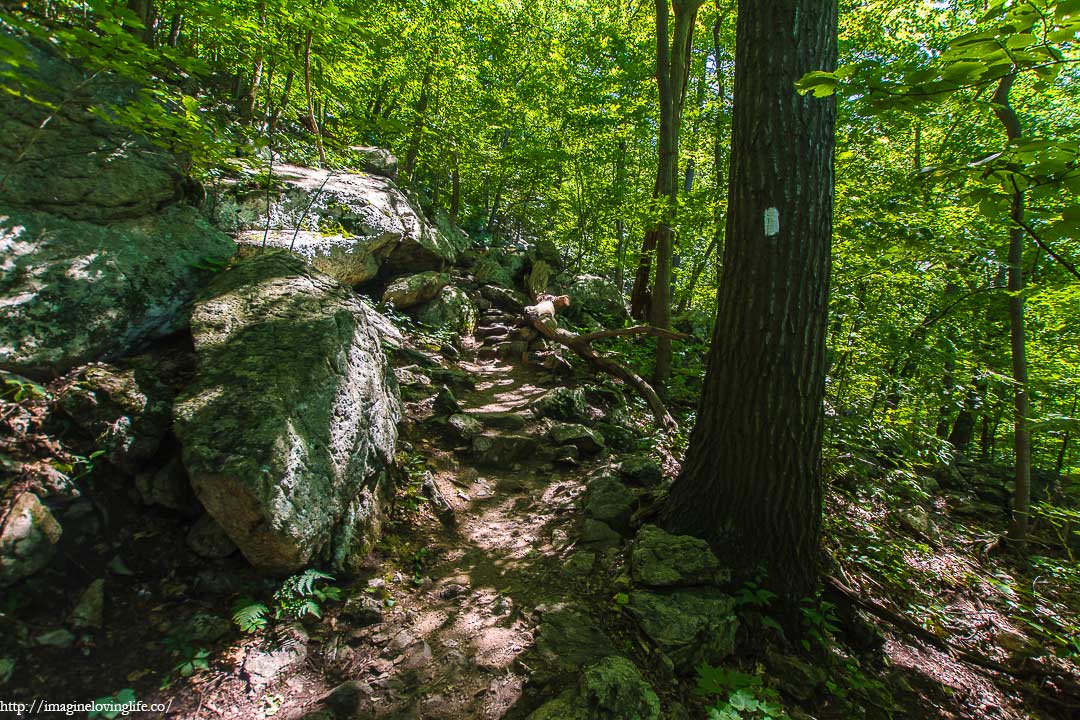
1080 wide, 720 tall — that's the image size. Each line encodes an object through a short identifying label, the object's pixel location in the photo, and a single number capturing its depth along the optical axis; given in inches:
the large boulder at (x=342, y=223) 254.5
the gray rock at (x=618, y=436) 227.6
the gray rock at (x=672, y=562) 122.0
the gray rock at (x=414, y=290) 336.8
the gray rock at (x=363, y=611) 112.4
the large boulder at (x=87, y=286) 114.3
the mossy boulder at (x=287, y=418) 103.8
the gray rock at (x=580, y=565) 137.1
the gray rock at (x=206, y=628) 96.0
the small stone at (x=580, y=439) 216.8
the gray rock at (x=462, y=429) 209.2
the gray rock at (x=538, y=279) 506.6
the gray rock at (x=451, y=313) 351.3
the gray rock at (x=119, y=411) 108.1
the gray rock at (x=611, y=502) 158.6
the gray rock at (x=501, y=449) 204.1
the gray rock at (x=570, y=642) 103.2
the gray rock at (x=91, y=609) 90.4
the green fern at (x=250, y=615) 98.8
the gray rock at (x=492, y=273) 483.5
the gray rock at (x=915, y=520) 205.6
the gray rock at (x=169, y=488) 109.6
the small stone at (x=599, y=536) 148.6
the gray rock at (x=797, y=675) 111.3
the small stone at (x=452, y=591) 127.1
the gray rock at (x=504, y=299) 440.8
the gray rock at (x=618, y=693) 87.0
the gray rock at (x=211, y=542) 107.6
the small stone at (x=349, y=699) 90.1
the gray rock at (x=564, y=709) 86.8
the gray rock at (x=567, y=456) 207.0
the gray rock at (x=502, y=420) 226.5
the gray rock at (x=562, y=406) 243.0
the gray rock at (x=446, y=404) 226.4
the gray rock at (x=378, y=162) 414.6
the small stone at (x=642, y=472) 183.8
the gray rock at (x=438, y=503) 159.9
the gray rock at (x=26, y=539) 85.2
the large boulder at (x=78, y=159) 140.0
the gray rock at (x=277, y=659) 94.1
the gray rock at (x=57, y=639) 85.4
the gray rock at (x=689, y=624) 107.3
